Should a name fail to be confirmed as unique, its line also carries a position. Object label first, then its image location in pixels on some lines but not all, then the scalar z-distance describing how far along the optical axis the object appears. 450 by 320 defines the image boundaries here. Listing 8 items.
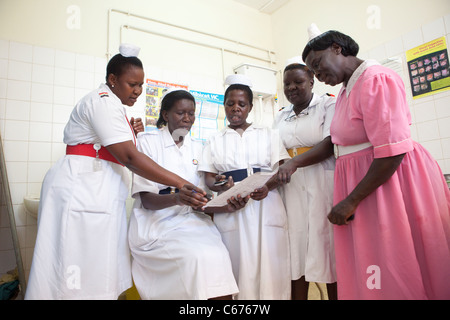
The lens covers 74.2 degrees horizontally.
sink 2.35
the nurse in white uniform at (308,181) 1.63
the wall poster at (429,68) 2.66
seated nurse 1.40
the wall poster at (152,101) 3.31
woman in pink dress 1.12
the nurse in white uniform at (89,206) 1.37
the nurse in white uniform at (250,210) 1.65
